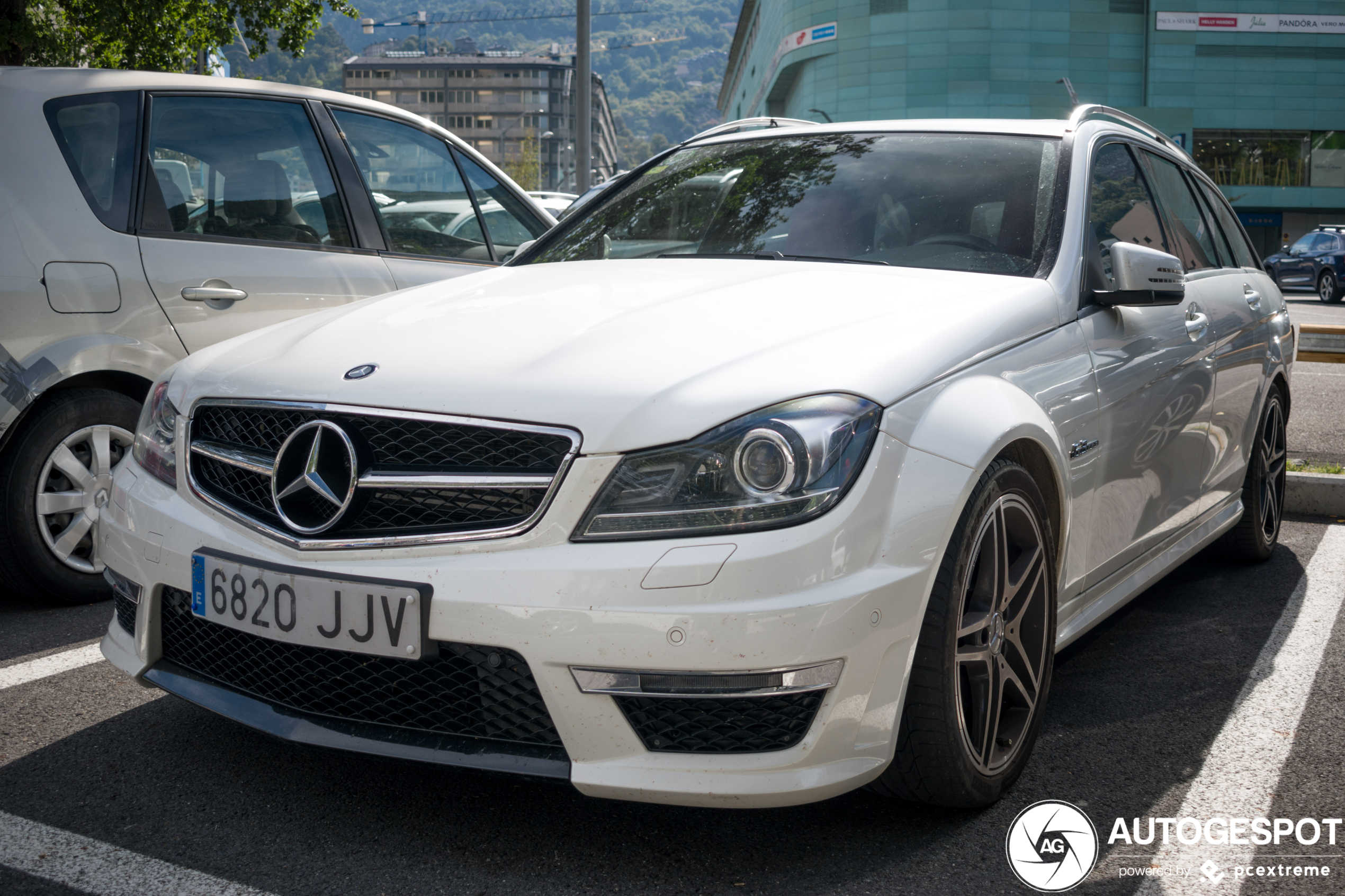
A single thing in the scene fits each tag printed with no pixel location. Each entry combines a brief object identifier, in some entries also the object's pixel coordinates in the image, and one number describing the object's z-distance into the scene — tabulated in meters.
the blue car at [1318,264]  24.83
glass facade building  53.59
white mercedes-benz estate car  1.98
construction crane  148.25
